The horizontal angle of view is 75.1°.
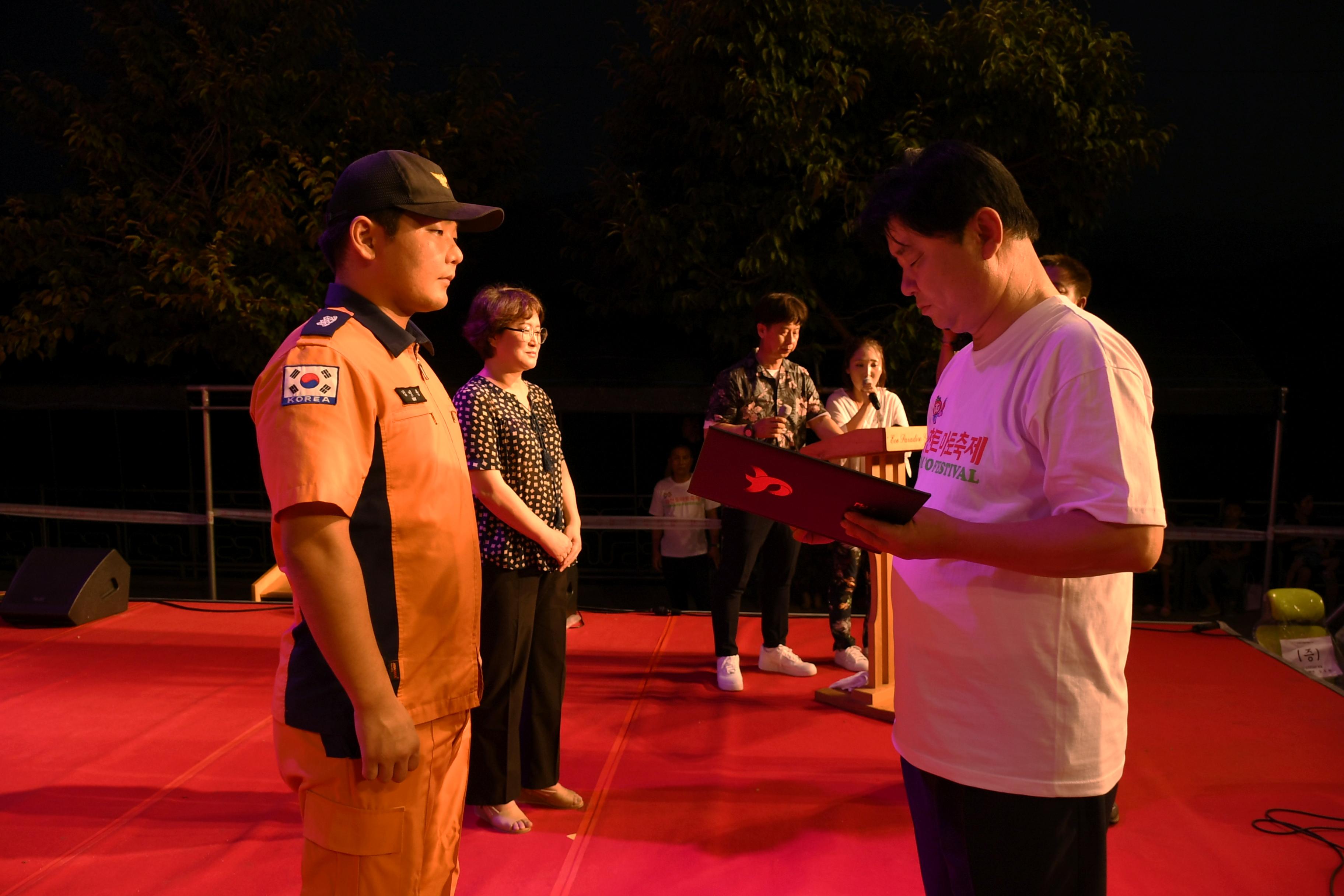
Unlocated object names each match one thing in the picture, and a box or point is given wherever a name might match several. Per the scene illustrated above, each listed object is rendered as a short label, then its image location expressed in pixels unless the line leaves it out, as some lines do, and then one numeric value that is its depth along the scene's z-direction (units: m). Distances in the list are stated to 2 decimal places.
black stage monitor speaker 5.59
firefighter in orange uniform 1.43
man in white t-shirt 1.19
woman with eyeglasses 2.89
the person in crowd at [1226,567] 7.46
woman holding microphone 4.68
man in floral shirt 4.44
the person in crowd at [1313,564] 7.32
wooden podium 3.74
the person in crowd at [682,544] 6.79
